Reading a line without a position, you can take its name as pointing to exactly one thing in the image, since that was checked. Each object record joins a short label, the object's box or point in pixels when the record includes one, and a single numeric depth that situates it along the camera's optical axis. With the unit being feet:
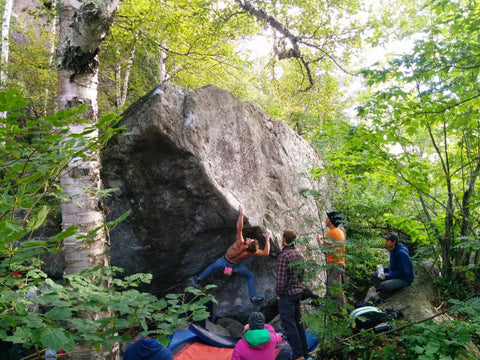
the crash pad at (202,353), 15.88
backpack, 15.17
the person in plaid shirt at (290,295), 15.07
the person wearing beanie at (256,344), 12.15
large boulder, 17.63
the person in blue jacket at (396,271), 19.54
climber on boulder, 19.25
